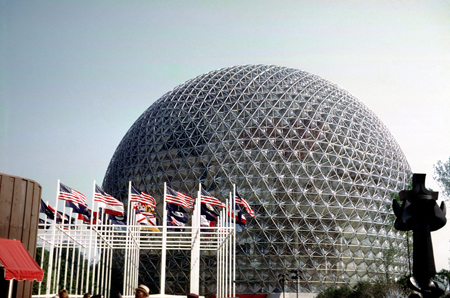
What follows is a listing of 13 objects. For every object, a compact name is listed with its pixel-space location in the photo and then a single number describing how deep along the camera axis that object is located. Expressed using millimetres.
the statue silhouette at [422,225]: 6344
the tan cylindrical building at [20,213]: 15719
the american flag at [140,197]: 26014
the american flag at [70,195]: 23438
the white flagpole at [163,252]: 22344
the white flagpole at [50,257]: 21686
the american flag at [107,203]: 24562
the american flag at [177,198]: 25594
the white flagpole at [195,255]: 24767
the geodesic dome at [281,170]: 41656
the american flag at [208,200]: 26672
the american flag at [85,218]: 27219
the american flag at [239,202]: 31453
